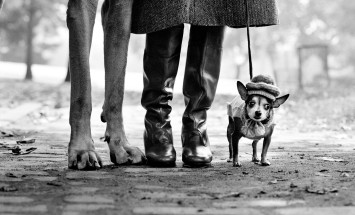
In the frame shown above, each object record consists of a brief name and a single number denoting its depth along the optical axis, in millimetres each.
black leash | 3861
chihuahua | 3611
